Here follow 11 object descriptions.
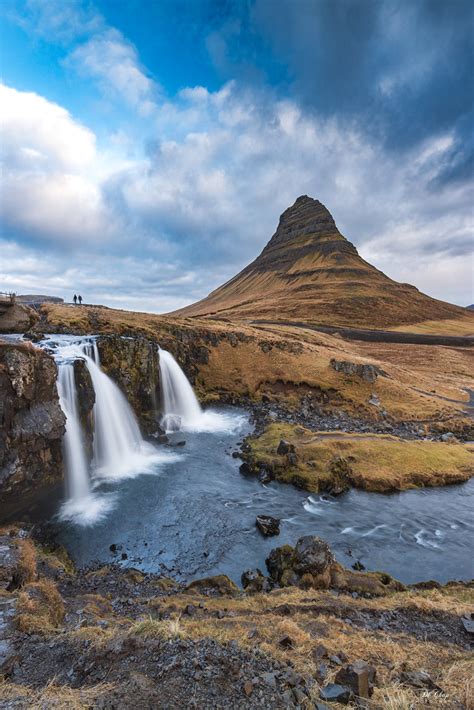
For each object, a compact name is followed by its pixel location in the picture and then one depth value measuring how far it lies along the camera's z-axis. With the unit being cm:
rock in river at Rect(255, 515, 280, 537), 2091
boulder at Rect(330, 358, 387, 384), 5516
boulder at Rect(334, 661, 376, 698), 700
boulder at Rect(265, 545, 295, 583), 1712
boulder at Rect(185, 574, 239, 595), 1580
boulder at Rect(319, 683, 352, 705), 673
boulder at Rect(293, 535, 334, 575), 1658
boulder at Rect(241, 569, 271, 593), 1602
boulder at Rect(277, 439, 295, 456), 3039
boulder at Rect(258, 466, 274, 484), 2761
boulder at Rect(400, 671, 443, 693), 748
